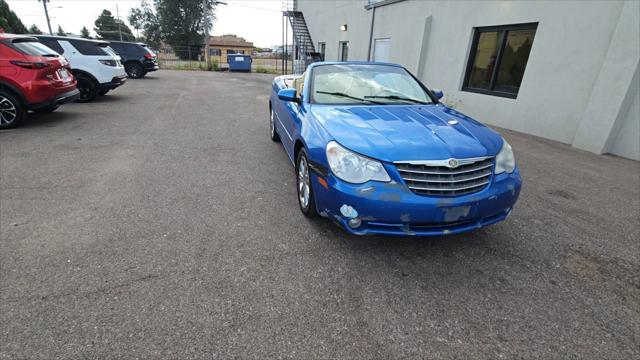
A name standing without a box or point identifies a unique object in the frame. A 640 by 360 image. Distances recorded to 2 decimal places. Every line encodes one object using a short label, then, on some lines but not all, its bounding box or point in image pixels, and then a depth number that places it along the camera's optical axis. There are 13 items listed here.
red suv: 5.75
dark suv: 15.34
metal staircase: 21.27
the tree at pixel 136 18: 55.56
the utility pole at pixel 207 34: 25.94
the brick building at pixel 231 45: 64.56
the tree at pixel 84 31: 81.39
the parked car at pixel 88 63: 8.79
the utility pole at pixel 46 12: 31.78
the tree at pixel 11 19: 29.36
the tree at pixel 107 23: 77.61
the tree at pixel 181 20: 49.22
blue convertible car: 2.24
